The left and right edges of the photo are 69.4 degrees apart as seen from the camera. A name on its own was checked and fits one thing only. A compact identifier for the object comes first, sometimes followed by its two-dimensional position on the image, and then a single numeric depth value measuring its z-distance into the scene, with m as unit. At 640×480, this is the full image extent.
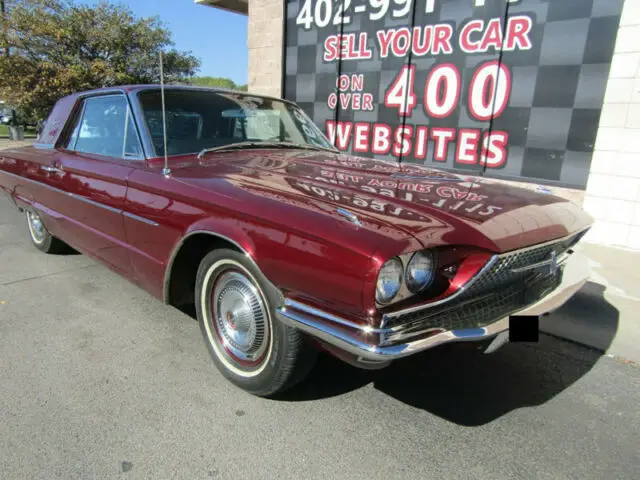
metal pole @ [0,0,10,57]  15.23
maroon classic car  1.88
